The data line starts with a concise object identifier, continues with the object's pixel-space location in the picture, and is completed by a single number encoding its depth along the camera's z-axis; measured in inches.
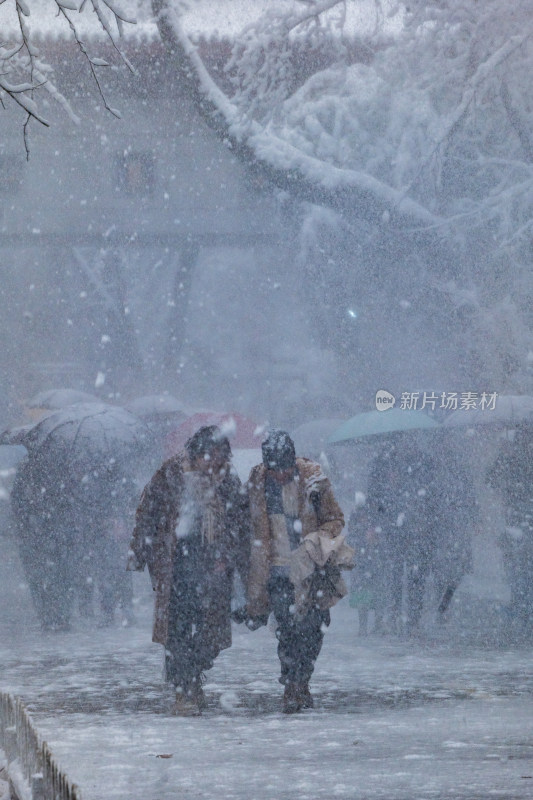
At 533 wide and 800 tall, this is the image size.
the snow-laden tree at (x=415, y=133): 1334.9
